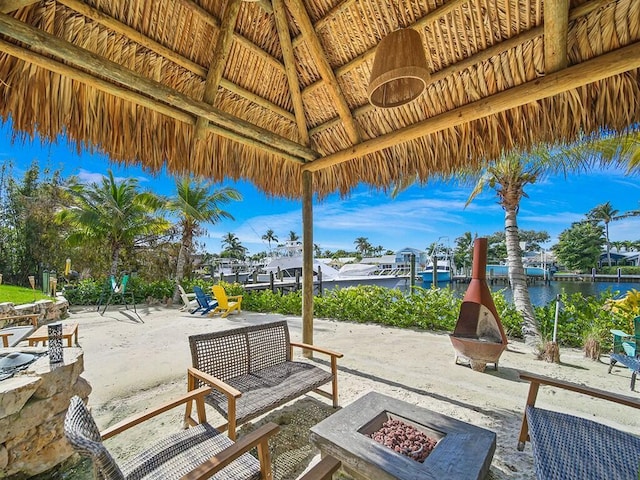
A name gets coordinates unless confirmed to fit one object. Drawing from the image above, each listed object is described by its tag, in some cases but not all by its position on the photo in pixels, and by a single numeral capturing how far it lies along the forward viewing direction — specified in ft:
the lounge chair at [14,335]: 10.78
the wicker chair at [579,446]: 4.81
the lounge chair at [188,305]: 29.32
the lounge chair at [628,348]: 9.63
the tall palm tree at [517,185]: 17.03
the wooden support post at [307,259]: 13.84
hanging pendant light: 5.87
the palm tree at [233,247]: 166.30
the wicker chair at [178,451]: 3.55
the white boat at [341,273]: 77.66
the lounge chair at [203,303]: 26.58
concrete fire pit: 4.81
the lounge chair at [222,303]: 26.25
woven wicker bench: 6.85
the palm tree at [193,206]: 37.11
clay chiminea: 11.82
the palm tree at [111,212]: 37.83
